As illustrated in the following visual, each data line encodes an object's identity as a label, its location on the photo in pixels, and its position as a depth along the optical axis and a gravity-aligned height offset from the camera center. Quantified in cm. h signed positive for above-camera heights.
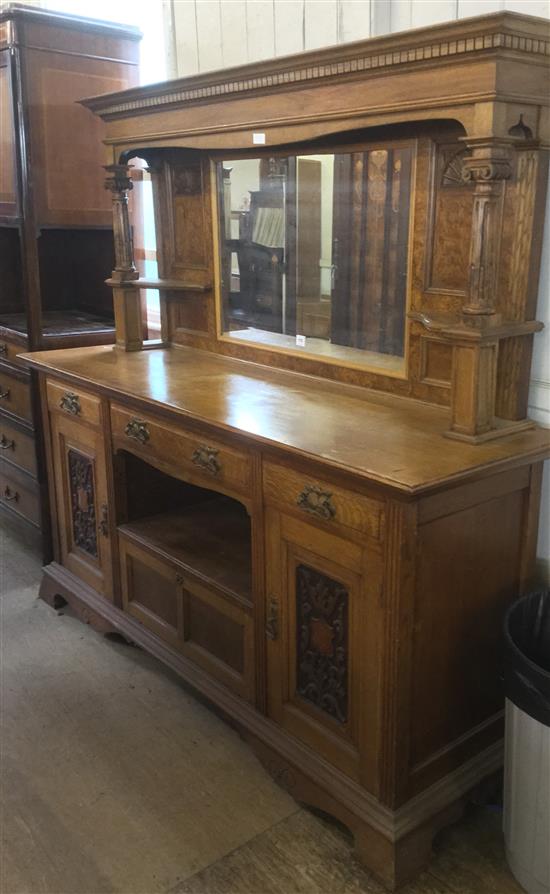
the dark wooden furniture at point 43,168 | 284 +21
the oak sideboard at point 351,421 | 162 -44
